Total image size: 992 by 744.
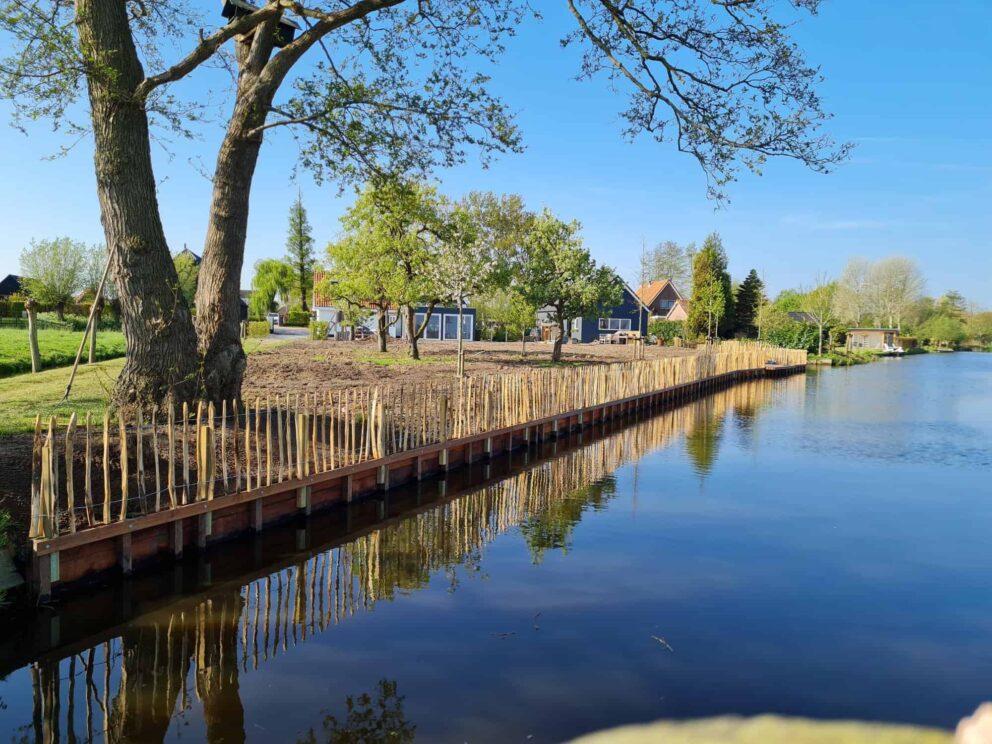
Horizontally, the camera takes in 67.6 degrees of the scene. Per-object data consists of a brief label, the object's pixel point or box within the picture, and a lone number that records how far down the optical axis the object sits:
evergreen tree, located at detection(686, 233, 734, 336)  54.25
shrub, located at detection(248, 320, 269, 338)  44.53
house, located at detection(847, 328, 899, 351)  76.44
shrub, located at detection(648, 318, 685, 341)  58.25
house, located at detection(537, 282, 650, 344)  59.38
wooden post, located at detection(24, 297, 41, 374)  17.16
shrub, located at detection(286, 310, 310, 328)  63.53
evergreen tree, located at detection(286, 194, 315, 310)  66.19
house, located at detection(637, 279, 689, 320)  69.56
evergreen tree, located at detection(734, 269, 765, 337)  62.31
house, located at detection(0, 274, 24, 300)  60.50
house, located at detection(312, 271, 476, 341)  50.69
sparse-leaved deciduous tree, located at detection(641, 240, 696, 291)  92.25
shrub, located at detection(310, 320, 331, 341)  39.78
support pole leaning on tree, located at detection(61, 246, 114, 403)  9.88
